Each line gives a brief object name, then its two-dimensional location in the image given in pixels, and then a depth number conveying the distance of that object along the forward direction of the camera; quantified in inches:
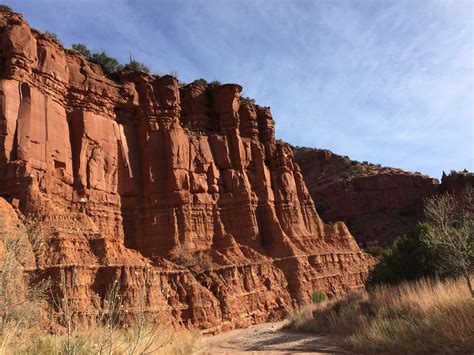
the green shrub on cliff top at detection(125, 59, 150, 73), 1980.1
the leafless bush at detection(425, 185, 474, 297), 695.1
